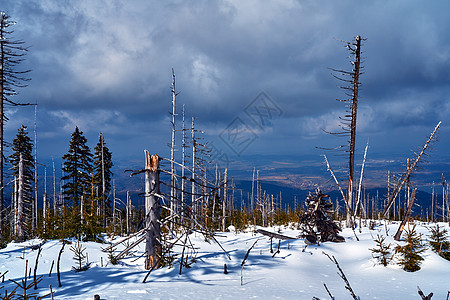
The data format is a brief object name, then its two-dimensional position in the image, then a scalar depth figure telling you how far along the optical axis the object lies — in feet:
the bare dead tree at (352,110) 43.32
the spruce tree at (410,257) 20.02
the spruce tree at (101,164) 94.73
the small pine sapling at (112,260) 21.75
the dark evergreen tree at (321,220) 32.07
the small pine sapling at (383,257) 21.35
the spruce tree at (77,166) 87.51
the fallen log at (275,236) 31.76
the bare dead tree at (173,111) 67.33
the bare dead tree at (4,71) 49.65
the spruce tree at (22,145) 83.97
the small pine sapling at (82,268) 19.99
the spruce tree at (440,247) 24.14
